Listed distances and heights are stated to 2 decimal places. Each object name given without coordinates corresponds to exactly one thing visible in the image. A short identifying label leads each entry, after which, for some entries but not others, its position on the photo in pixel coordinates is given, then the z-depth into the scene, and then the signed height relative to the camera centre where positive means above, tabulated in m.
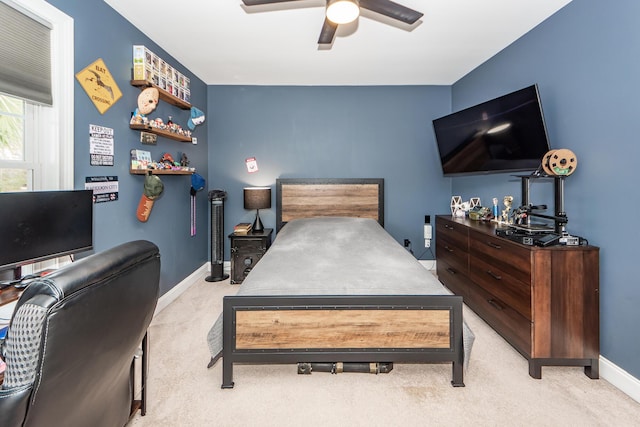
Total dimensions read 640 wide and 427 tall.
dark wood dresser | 2.05 -0.64
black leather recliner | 0.63 -0.29
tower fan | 4.04 -0.32
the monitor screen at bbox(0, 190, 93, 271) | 1.45 -0.09
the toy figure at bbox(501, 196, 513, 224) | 3.06 -0.01
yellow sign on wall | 2.21 +0.90
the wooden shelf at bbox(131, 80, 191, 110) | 2.68 +1.08
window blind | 1.70 +0.87
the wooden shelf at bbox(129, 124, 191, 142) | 2.68 +0.71
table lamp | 4.04 +0.13
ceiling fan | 1.89 +1.26
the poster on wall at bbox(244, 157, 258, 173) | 4.40 +0.61
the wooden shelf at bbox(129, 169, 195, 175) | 2.72 +0.33
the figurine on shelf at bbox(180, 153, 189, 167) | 3.50 +0.53
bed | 1.91 -0.72
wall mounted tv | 2.48 +0.67
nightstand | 3.94 -0.54
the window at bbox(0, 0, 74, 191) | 1.84 +0.49
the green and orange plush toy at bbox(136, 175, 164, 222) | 2.79 +0.12
